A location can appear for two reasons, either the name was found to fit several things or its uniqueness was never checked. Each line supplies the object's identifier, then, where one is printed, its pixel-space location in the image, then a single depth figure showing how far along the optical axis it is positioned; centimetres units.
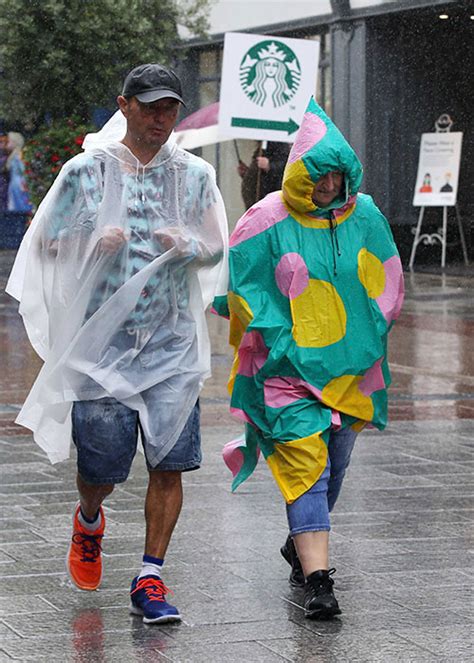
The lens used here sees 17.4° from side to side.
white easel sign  2267
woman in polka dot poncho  514
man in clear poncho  495
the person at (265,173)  1658
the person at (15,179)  3023
